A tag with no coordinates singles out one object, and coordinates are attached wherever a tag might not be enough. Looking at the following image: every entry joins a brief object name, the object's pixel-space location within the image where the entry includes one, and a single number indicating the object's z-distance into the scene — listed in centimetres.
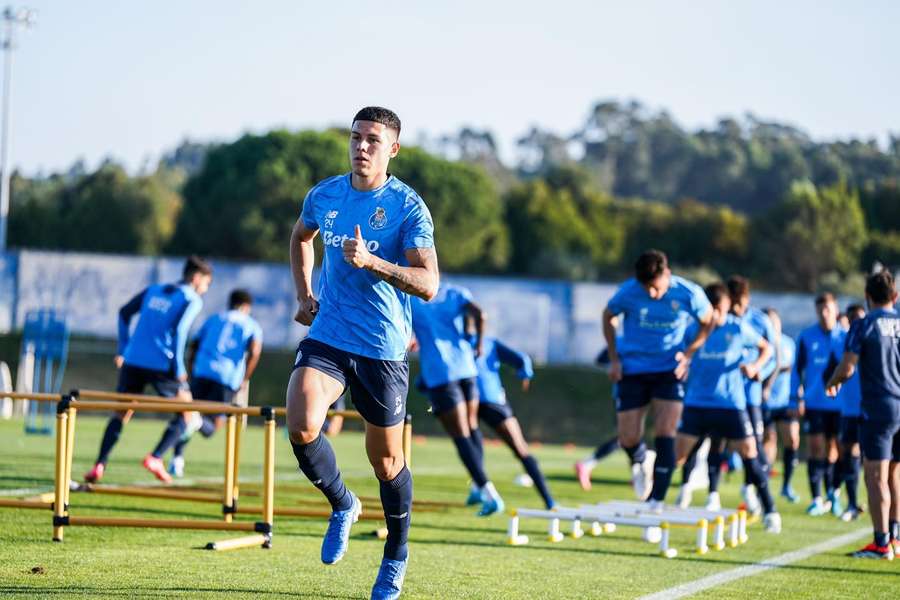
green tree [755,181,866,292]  6725
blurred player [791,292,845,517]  1573
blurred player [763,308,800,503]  1720
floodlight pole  4228
